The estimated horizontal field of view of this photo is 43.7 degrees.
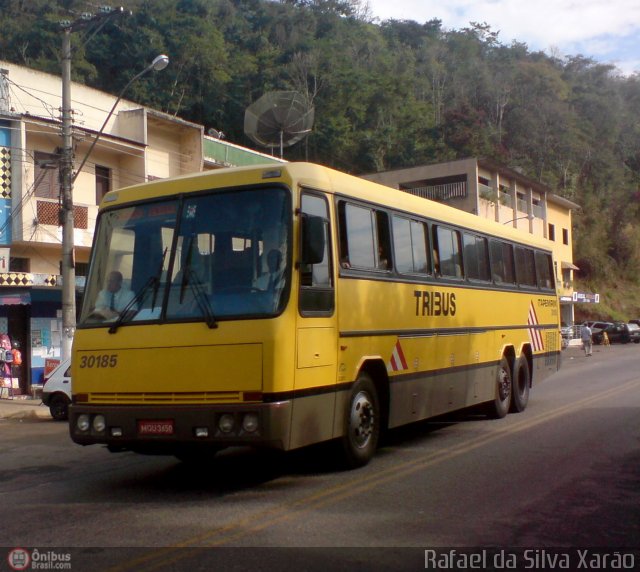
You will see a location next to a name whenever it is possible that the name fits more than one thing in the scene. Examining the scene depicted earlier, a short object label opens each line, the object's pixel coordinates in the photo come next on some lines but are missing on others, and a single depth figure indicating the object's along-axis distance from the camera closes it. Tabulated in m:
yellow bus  7.29
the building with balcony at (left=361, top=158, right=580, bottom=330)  46.03
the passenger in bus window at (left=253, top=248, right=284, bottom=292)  7.46
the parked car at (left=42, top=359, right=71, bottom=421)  16.55
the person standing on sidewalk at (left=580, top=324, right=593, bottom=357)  36.97
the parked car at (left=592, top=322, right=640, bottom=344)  49.72
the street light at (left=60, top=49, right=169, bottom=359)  18.61
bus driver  7.93
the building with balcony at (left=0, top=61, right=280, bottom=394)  22.58
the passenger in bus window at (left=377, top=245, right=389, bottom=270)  9.33
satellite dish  25.00
